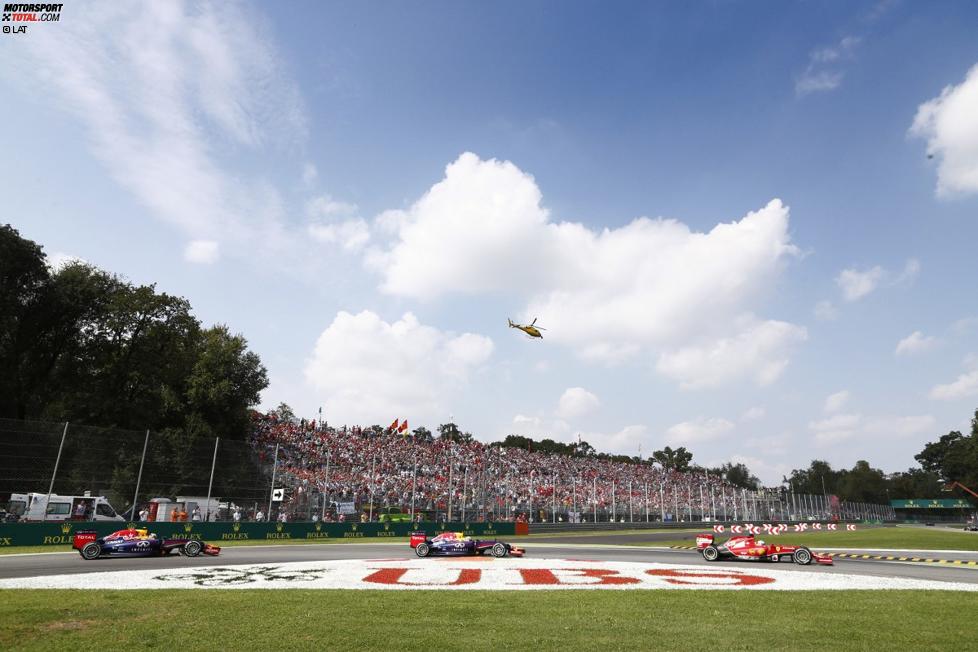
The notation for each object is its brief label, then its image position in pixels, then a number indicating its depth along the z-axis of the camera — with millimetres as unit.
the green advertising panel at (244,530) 24453
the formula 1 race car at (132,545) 19625
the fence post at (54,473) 25689
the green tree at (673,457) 153138
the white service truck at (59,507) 25172
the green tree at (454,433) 120500
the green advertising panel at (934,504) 117688
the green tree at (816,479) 170875
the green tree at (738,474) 168750
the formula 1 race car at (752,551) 20156
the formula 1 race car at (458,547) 22484
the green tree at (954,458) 123000
